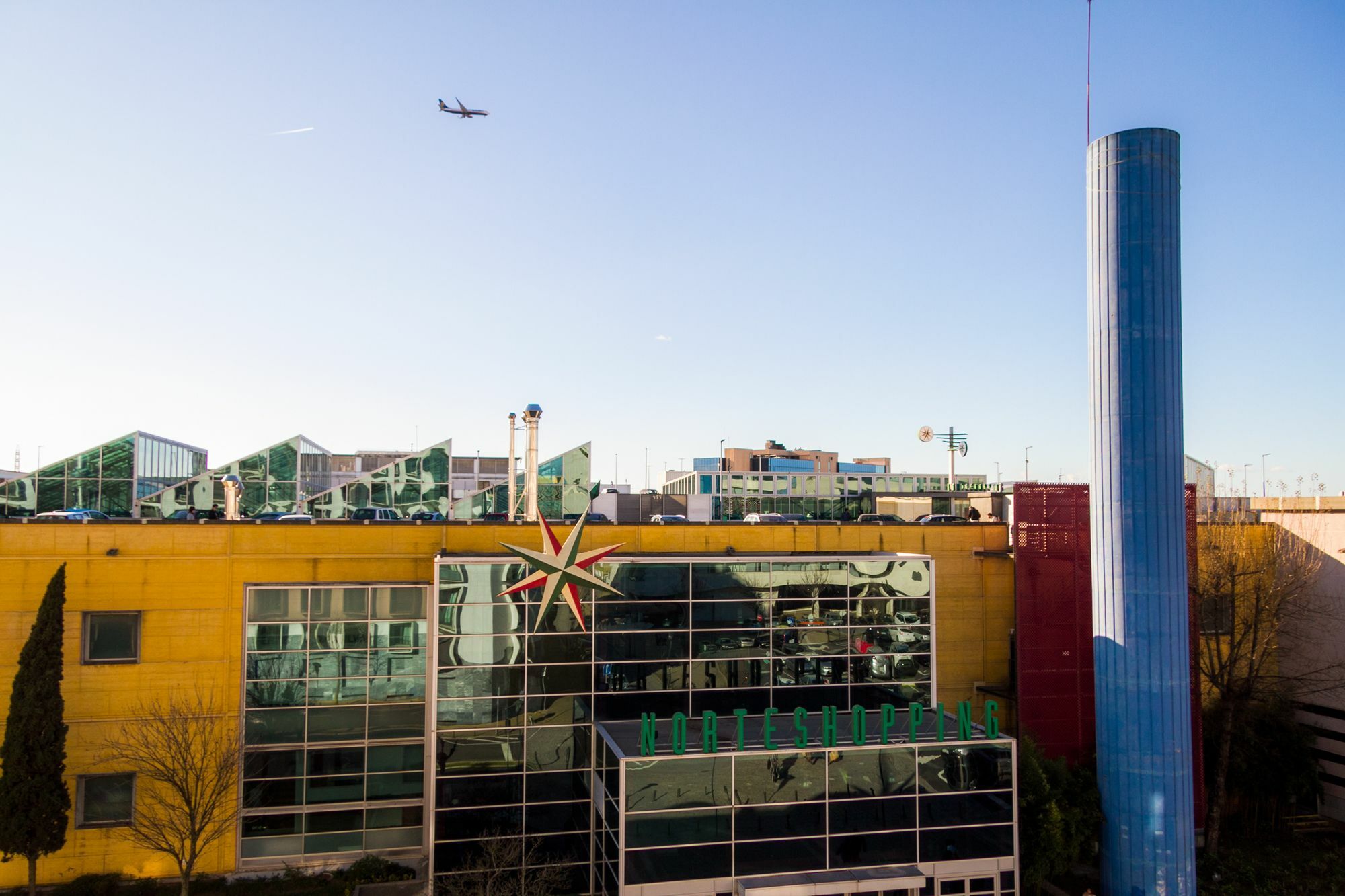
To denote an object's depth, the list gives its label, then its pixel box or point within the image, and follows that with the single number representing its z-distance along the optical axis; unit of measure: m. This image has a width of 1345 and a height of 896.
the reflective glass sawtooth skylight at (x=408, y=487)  69.25
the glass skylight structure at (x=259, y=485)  65.38
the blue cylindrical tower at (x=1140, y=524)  32.41
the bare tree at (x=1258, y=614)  40.81
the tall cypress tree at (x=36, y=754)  29.39
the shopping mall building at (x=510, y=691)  29.91
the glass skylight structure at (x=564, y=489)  75.00
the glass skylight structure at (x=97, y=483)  60.72
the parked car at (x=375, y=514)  69.12
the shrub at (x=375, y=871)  32.28
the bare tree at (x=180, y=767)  31.11
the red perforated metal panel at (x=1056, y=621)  38.00
